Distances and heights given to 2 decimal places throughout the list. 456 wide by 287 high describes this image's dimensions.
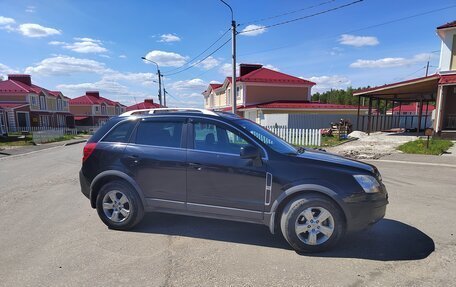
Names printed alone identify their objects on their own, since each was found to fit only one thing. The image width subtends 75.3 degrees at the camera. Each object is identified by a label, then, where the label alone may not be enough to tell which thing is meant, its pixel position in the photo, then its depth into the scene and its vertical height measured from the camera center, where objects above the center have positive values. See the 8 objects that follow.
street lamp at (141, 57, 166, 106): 40.84 +3.19
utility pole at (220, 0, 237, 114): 16.13 +2.84
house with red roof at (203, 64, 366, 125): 27.83 +1.41
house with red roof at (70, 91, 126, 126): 61.94 -0.24
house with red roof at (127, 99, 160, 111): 55.07 +0.81
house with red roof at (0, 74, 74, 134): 39.20 +0.50
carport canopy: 18.33 +1.29
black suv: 3.59 -0.91
